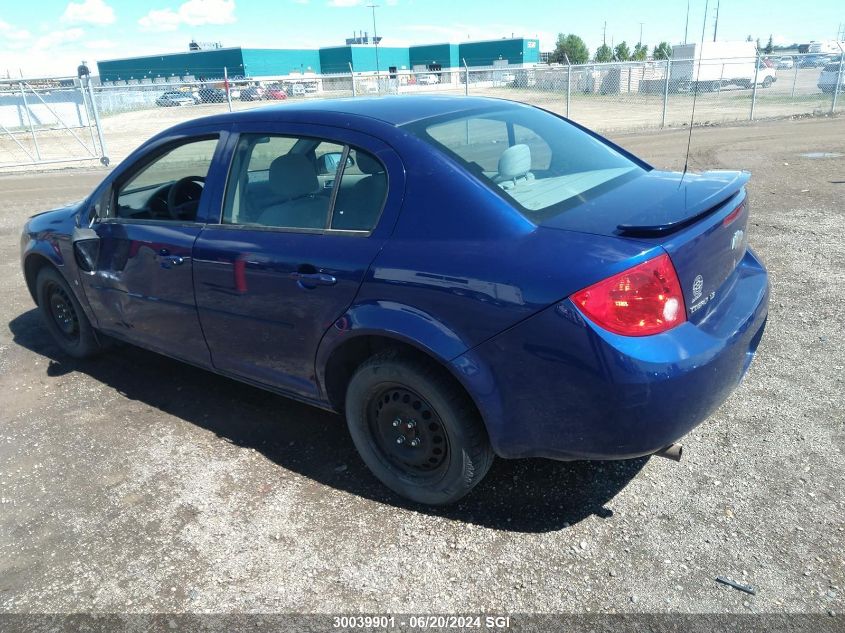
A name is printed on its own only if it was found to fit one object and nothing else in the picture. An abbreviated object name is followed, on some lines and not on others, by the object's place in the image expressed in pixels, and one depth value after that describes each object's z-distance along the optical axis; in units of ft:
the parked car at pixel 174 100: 79.00
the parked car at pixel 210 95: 74.33
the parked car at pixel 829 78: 77.46
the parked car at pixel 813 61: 79.13
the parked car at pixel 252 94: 80.58
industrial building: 216.13
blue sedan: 7.84
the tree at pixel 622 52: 215.51
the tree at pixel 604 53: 225.76
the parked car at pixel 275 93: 76.36
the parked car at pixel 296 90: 77.03
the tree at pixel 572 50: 236.43
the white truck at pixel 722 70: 76.74
